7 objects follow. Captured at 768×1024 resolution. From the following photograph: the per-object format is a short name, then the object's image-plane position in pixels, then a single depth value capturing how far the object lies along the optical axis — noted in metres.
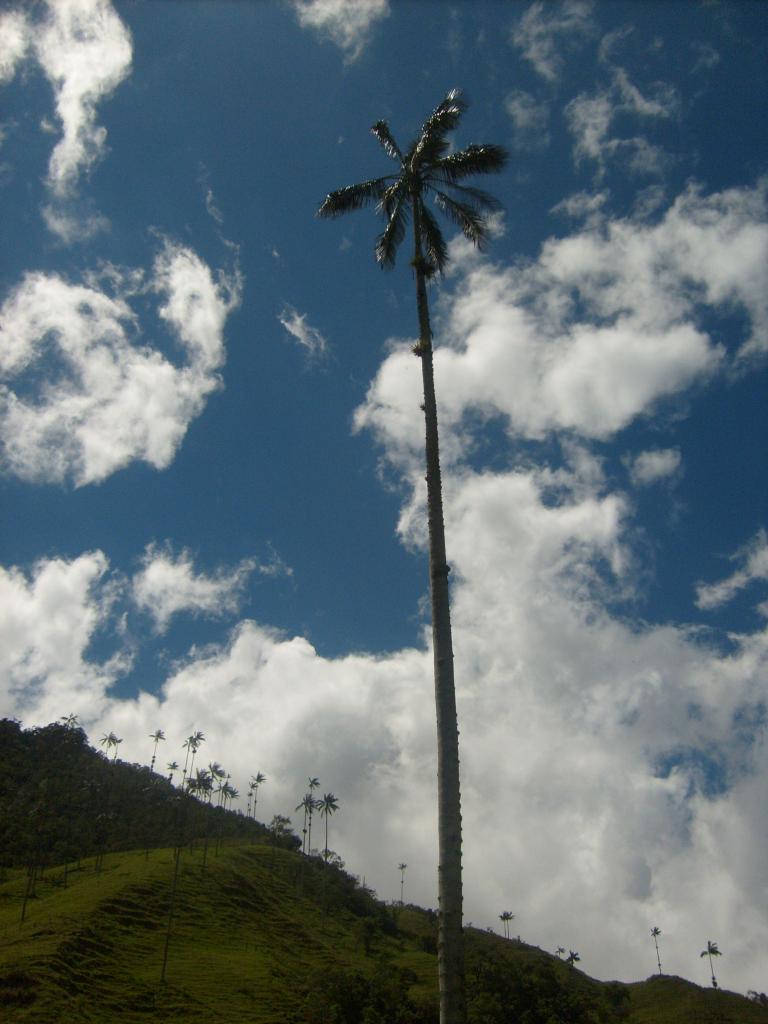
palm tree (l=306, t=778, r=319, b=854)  164.62
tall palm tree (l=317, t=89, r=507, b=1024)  11.99
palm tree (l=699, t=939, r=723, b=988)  171.38
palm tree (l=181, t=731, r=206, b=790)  163.29
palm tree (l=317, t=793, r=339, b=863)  163.62
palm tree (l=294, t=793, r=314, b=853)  164.62
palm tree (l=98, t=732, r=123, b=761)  184.38
